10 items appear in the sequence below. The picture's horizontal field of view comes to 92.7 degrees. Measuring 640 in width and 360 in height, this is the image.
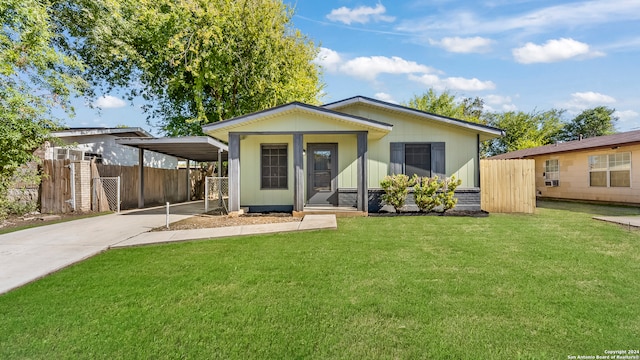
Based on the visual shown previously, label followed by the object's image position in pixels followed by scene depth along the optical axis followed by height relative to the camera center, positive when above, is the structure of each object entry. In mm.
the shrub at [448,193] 9602 -410
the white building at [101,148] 12555 +1760
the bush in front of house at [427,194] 9641 -435
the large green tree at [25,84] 8359 +3082
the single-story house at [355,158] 10398 +801
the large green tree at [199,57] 14367 +6433
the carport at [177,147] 11156 +1497
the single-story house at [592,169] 12211 +409
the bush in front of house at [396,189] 9602 -261
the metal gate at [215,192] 10740 -494
